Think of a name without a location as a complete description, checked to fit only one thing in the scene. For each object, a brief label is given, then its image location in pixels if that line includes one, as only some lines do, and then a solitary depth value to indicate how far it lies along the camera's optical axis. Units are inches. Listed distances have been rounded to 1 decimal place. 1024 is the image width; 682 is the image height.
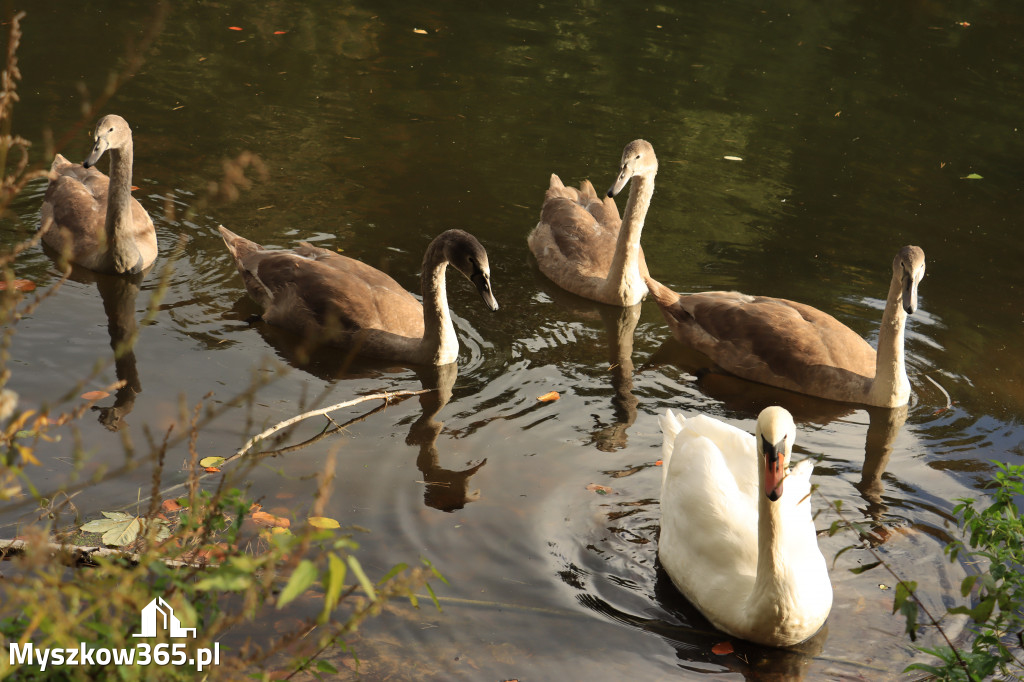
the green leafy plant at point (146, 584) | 91.8
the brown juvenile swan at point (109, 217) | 339.0
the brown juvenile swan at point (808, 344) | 306.2
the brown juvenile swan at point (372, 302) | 313.6
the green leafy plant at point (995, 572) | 137.4
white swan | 193.5
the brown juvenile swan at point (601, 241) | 372.8
